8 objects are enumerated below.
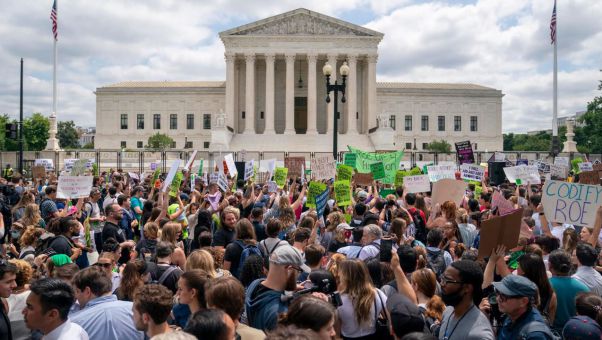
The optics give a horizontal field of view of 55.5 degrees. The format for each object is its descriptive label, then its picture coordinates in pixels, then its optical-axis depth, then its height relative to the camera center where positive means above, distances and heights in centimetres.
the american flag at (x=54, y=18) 4144 +1049
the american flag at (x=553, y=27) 4228 +1030
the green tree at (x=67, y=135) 13050 +631
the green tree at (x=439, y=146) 7731 +248
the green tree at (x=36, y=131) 9600 +522
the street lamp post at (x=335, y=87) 2219 +316
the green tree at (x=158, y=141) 7588 +288
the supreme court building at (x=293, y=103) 6388 +811
